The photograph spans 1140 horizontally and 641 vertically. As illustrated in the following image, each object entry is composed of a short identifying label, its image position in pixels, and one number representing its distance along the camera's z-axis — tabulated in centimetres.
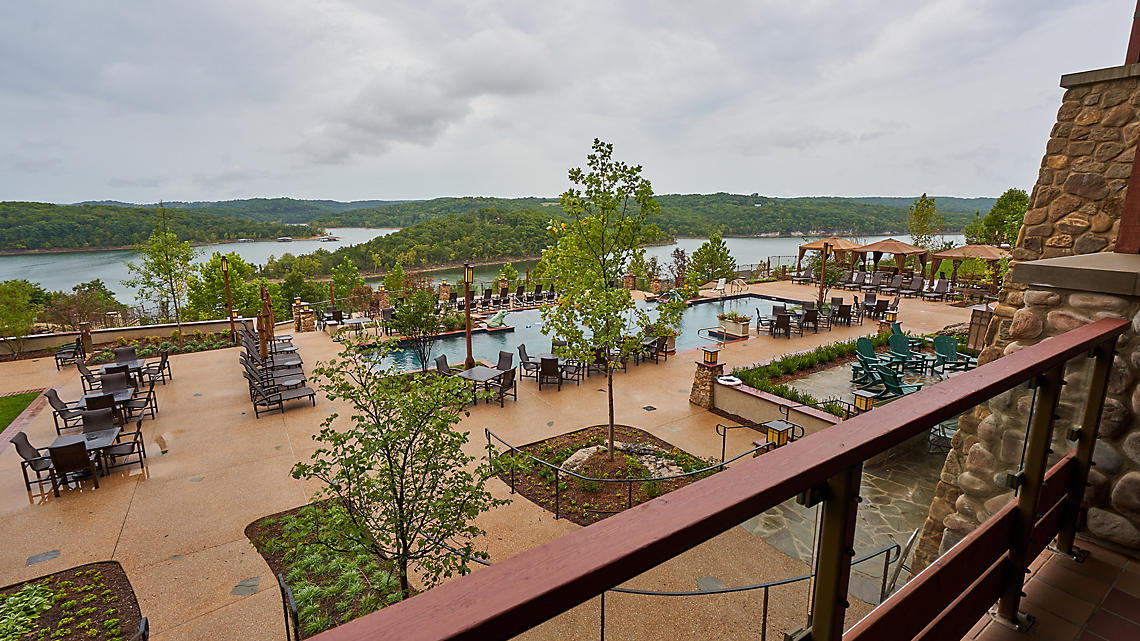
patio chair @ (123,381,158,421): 866
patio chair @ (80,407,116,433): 718
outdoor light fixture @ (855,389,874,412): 686
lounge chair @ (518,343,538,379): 1054
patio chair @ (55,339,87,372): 1237
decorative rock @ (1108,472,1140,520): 216
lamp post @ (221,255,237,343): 1229
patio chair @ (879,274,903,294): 1908
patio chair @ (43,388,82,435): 809
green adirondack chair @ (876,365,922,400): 785
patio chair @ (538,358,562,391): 998
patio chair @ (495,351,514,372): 1028
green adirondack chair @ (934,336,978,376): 936
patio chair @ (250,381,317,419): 880
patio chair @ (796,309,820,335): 1410
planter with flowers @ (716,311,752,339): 1382
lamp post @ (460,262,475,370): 1173
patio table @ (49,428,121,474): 644
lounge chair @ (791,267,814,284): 2381
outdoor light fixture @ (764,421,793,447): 669
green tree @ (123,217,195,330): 1597
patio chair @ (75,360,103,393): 980
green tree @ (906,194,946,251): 3331
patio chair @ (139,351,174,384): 1015
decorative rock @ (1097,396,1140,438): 216
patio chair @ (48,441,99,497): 615
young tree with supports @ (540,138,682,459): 666
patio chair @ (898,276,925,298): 1922
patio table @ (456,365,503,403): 955
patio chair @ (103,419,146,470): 678
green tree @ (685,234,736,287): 2607
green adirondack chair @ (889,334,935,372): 955
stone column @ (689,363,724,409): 876
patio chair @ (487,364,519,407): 920
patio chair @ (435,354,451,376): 989
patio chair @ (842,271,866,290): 2150
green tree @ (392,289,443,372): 1234
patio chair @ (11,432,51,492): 628
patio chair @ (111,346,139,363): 1080
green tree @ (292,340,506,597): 354
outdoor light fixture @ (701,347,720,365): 870
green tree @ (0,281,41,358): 1271
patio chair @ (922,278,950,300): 1873
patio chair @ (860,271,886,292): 2075
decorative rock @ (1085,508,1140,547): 220
